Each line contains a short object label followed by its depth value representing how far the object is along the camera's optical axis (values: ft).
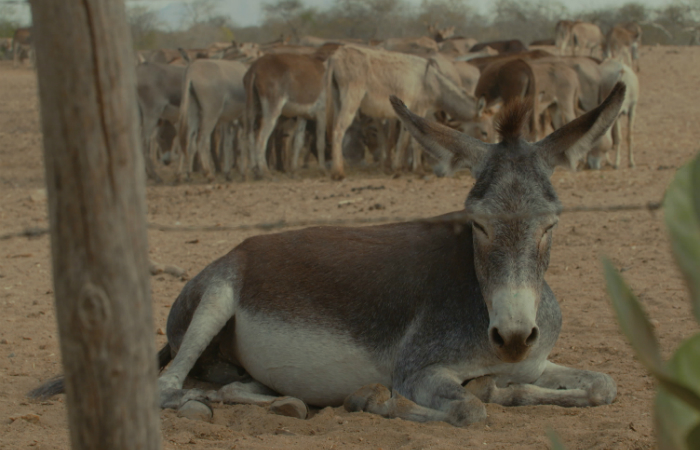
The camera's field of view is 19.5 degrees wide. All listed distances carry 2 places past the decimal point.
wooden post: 10.17
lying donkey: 13.94
